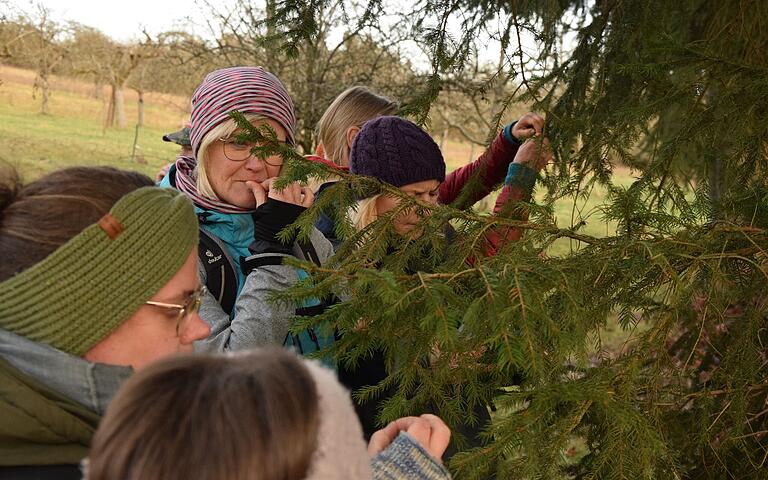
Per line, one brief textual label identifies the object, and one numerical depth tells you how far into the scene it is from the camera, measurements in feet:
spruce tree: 4.22
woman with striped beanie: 5.79
